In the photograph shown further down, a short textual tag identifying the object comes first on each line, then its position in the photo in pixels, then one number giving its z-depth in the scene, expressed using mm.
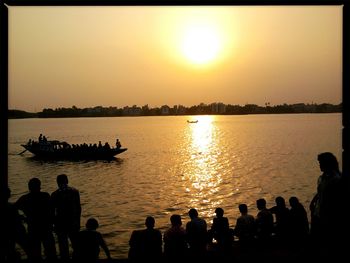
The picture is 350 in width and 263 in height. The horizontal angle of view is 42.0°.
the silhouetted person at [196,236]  8211
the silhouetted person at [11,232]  4910
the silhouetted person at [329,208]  5715
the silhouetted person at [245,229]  9680
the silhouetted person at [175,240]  8477
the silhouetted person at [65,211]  8172
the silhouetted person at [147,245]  7648
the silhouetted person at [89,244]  7508
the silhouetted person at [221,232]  9211
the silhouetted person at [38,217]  7523
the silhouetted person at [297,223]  9242
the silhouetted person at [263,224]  9594
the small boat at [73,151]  62938
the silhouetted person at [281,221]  9352
